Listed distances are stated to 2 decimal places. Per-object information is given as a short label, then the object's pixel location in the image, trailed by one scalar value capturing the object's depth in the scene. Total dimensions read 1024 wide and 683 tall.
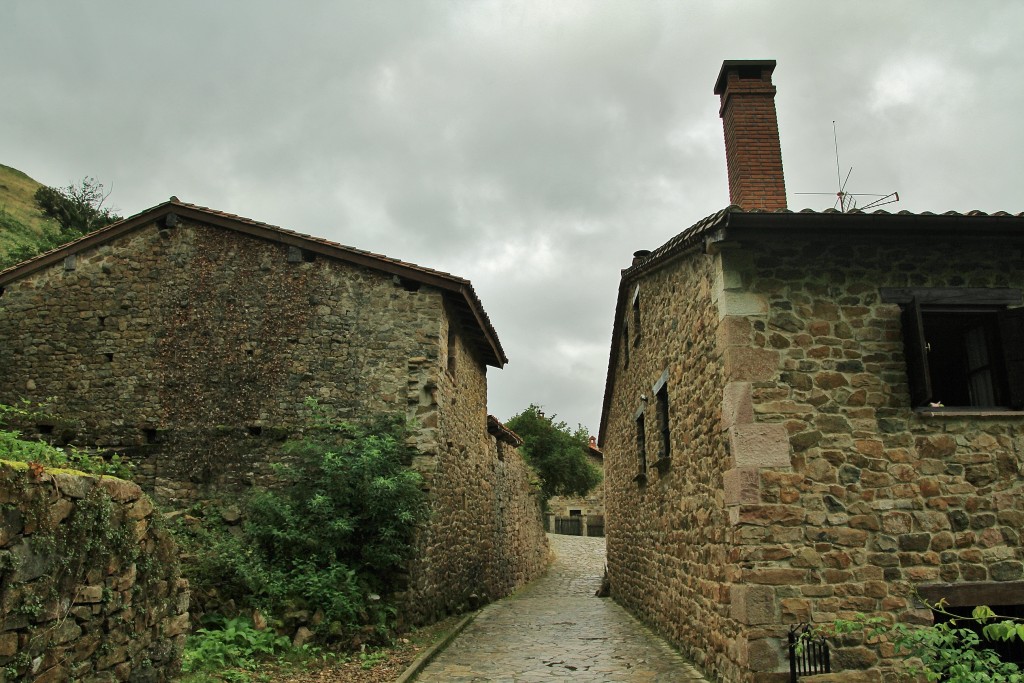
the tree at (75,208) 28.52
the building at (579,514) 35.22
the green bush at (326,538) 8.39
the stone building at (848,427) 6.17
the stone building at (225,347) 10.41
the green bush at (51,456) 6.35
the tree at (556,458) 32.78
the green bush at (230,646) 6.79
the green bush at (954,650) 4.27
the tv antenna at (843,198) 9.11
